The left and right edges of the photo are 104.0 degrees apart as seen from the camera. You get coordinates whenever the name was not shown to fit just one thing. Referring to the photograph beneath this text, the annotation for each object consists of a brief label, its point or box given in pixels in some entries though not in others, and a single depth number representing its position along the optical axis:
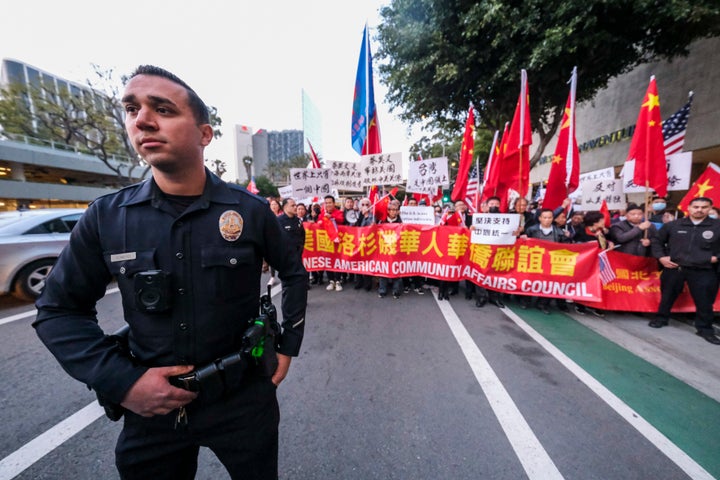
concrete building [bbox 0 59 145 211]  21.12
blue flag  6.64
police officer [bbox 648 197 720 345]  3.82
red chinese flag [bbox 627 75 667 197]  4.36
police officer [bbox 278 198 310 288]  5.58
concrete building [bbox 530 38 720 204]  8.87
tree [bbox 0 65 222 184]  16.41
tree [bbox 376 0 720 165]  6.94
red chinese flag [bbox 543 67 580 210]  4.63
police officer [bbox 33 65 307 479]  0.99
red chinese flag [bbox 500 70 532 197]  4.67
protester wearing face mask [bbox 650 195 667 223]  6.57
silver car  4.65
